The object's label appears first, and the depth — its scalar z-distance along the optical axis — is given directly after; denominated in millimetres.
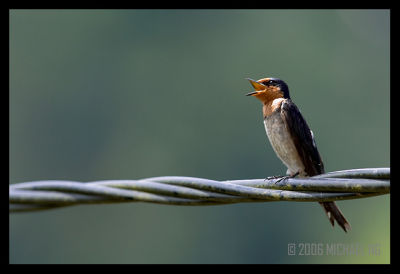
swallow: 10875
